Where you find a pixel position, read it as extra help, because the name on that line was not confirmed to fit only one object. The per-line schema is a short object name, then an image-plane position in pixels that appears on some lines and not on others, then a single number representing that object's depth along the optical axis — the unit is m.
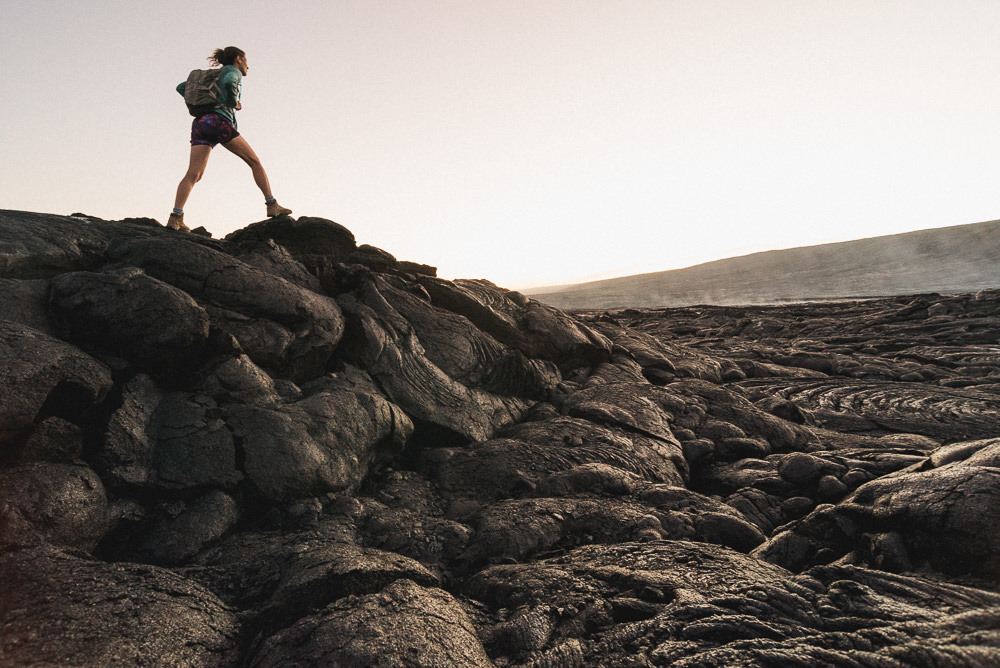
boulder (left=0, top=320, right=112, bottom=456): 3.13
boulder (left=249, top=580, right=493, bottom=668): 2.56
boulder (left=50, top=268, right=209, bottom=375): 3.93
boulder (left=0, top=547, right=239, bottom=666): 2.32
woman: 6.64
